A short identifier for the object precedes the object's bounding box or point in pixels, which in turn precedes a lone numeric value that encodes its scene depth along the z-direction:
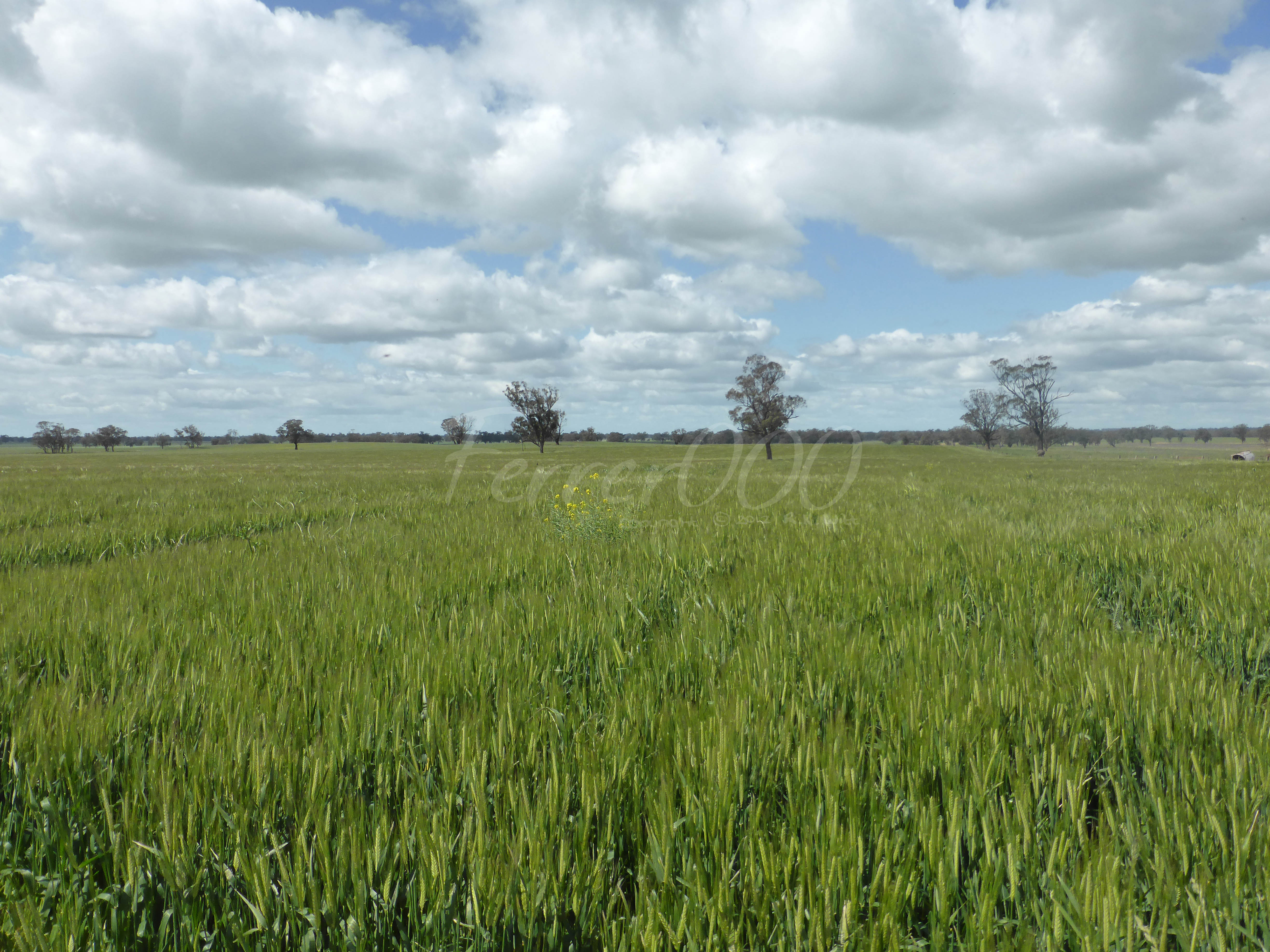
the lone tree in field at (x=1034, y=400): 80.44
